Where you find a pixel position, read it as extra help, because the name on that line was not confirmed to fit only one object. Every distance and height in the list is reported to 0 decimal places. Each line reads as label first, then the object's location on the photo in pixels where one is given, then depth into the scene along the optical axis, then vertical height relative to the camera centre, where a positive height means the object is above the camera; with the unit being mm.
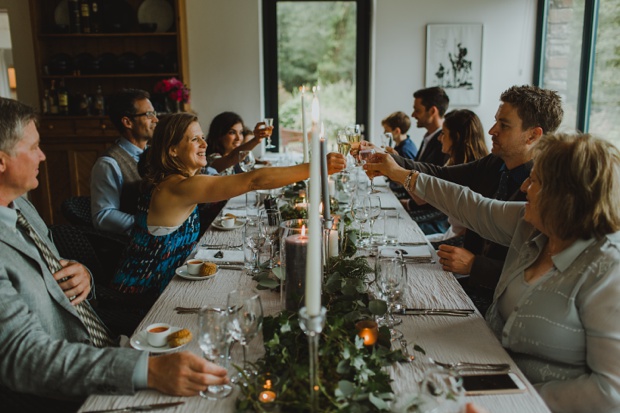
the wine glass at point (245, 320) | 1164 -481
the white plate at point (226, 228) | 2621 -660
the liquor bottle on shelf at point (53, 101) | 5516 -168
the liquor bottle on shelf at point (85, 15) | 5500 +649
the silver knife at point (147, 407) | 1076 -609
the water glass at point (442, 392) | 936 -515
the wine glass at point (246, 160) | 3742 -508
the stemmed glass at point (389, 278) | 1447 -502
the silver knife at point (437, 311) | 1544 -623
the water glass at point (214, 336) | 1127 -503
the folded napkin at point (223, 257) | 2049 -632
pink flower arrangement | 5391 -62
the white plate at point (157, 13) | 5715 +688
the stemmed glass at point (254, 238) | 1857 -502
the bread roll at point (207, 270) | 1853 -604
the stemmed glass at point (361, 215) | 2379 -553
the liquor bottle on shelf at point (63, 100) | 5492 -159
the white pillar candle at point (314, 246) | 946 -273
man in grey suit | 1136 -544
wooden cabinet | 5457 +162
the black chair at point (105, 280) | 1918 -776
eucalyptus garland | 1026 -551
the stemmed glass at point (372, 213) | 2363 -544
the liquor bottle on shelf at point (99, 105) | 5582 -214
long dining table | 1102 -621
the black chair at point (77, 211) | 3033 -682
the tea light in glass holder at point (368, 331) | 1231 -536
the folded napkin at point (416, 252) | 2117 -647
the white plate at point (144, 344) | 1301 -600
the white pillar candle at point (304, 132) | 2385 -212
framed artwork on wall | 5910 +203
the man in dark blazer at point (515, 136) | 2340 -241
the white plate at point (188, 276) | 1830 -617
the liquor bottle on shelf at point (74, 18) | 5480 +618
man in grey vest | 2951 -444
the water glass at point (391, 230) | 2340 -639
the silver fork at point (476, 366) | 1227 -613
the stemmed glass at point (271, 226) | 1866 -514
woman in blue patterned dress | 2283 -487
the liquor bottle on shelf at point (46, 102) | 5500 -177
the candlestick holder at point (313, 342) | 931 -450
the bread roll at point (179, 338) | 1329 -594
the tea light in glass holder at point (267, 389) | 1068 -577
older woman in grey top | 1223 -470
